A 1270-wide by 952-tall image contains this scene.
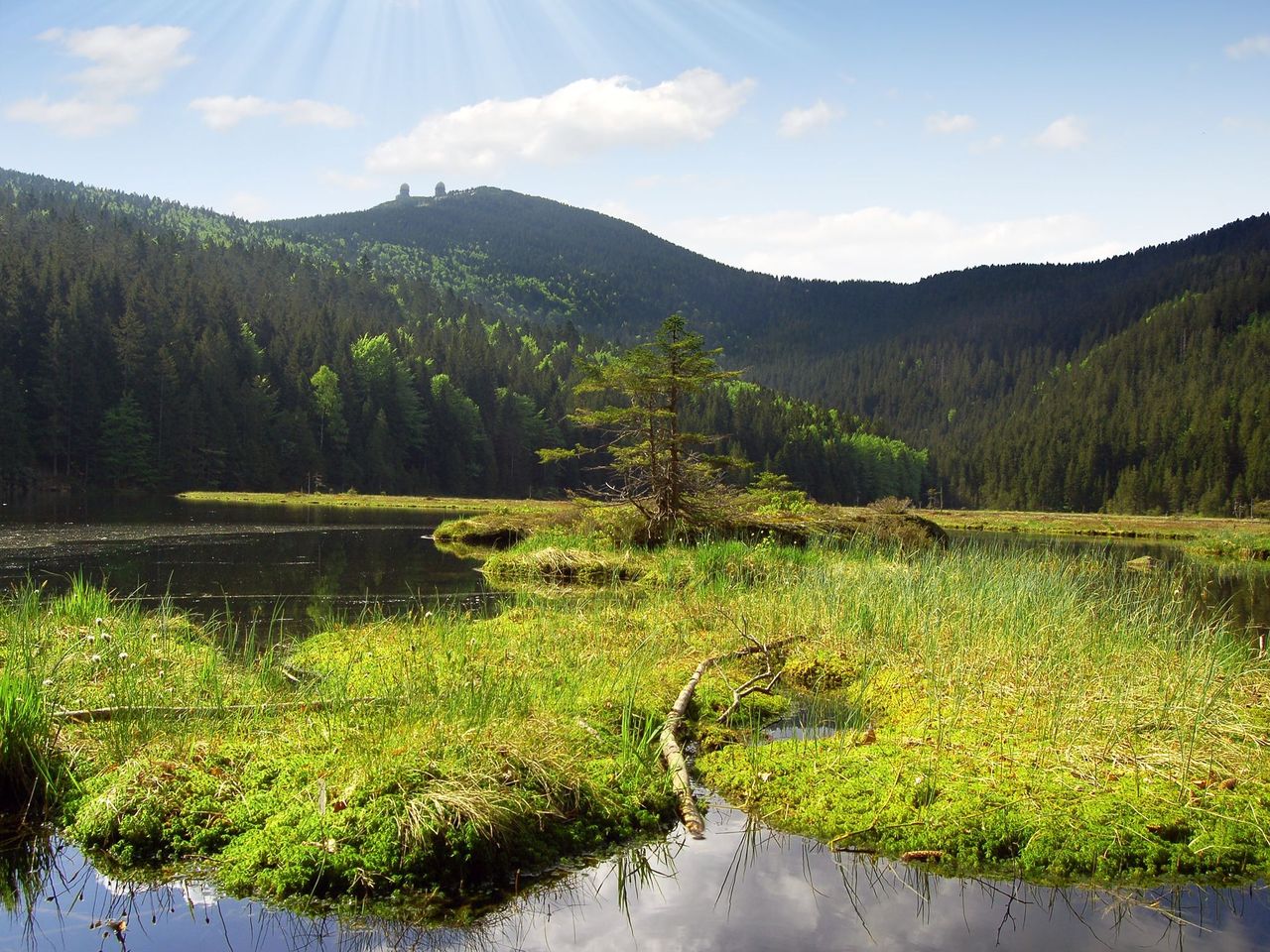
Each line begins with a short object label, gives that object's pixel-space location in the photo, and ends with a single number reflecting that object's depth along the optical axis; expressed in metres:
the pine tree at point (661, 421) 23.78
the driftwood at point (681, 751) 6.70
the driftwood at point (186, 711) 7.30
